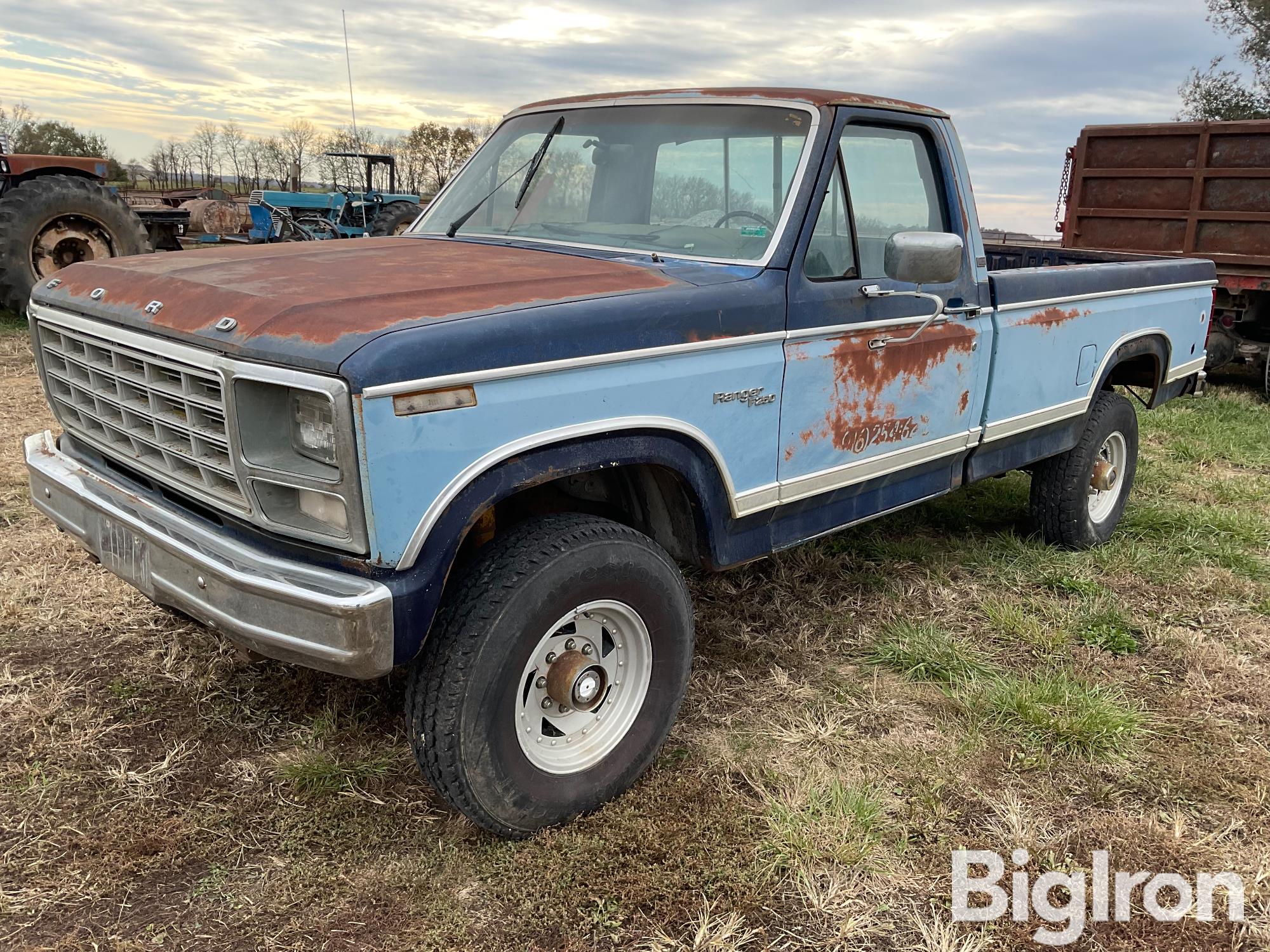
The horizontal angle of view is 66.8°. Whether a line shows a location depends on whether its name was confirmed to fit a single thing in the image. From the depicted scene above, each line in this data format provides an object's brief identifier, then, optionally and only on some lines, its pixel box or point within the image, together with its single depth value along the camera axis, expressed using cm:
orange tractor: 910
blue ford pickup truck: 225
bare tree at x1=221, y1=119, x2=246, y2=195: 3902
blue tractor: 1509
